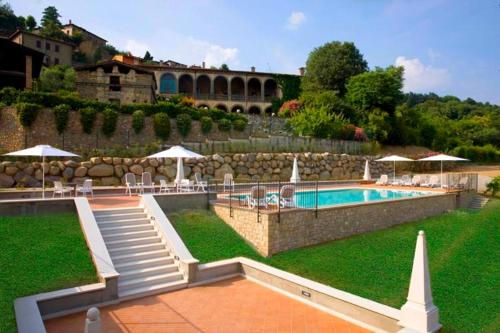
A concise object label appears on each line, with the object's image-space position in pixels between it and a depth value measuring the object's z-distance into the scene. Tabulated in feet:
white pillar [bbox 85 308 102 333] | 14.37
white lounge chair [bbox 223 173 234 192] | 49.31
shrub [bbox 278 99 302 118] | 112.88
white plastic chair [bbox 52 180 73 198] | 39.65
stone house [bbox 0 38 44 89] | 92.79
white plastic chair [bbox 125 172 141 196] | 44.24
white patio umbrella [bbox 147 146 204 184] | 43.76
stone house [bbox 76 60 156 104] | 104.47
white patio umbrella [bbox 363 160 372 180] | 75.66
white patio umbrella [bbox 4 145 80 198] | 37.37
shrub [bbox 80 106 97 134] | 68.03
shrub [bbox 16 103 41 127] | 63.41
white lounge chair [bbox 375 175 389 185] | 72.23
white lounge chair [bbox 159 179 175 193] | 45.49
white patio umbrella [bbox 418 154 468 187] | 65.52
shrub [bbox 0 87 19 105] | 65.46
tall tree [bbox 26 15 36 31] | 191.11
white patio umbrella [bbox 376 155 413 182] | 73.77
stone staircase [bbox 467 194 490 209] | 61.04
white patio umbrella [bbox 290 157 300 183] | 63.24
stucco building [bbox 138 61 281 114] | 150.20
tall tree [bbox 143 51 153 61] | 235.11
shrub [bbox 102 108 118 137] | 69.31
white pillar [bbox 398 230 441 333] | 19.25
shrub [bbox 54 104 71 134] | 66.08
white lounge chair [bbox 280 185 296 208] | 35.86
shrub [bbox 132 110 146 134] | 71.56
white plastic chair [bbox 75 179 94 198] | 41.01
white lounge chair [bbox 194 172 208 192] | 46.73
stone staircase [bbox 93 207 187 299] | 26.32
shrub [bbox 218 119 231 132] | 80.74
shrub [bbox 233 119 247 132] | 82.07
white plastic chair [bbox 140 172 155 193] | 45.12
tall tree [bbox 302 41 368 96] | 142.20
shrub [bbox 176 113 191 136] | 75.72
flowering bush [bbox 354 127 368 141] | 97.58
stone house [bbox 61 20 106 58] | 194.07
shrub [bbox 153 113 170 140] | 73.00
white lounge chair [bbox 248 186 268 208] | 36.61
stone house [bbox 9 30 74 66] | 148.97
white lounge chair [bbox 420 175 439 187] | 65.62
